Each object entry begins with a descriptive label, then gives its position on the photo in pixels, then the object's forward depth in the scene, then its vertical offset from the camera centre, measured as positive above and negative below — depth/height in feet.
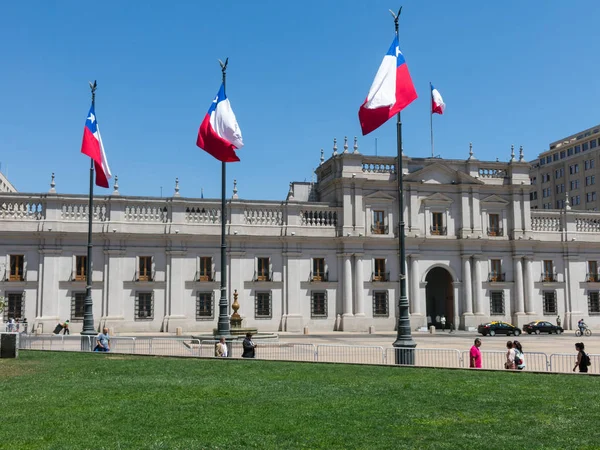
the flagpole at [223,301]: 94.99 -0.80
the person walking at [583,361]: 67.62 -6.89
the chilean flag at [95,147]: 109.70 +24.91
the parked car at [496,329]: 170.30 -8.94
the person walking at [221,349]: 86.63 -7.10
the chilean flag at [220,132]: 98.12 +24.52
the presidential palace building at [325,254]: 164.96 +11.32
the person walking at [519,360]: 70.64 -7.05
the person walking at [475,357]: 73.10 -6.98
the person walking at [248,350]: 84.94 -7.06
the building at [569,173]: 342.85 +67.39
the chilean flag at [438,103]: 138.62 +41.26
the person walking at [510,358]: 70.79 -6.89
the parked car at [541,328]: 179.63 -9.23
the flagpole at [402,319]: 75.66 -2.86
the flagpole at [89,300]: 104.47 -0.74
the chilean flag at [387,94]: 77.05 +23.85
